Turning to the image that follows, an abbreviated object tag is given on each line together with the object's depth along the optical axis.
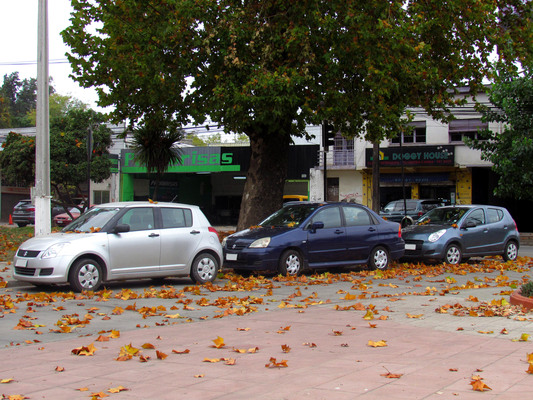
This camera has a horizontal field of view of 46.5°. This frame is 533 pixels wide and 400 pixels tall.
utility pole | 13.44
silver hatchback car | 10.55
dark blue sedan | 12.90
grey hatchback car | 15.76
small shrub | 8.61
